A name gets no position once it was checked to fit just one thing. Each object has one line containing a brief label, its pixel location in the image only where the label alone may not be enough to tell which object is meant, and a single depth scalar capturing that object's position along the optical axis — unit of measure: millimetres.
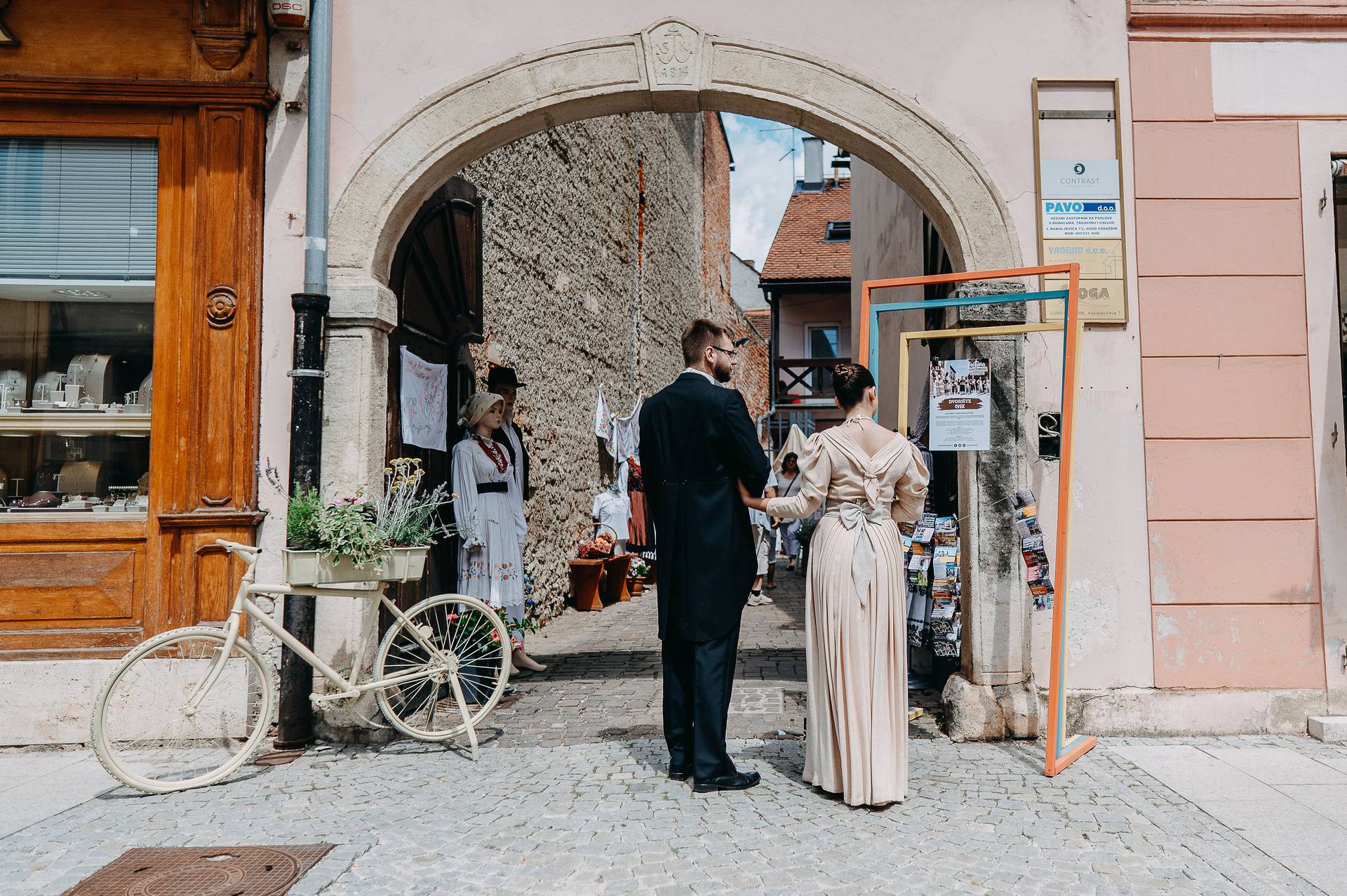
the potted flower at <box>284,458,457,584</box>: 4195
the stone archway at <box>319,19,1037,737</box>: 4934
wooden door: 5434
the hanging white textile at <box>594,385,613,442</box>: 11703
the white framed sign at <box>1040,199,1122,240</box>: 4934
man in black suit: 4000
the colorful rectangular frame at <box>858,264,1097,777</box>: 4148
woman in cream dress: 3744
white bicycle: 4039
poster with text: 4723
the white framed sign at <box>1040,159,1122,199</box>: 4957
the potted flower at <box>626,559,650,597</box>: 11984
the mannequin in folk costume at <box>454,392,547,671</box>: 5914
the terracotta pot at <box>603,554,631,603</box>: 11070
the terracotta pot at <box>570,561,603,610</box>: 10117
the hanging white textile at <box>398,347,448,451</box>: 5438
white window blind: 5016
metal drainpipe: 4637
